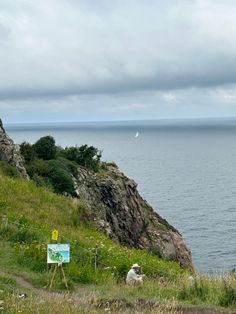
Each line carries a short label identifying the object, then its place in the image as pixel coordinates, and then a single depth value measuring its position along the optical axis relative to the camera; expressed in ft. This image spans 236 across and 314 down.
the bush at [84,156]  130.52
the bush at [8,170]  90.16
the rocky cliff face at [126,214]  108.47
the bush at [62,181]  101.81
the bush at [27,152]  113.29
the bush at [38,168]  104.79
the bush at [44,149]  119.96
